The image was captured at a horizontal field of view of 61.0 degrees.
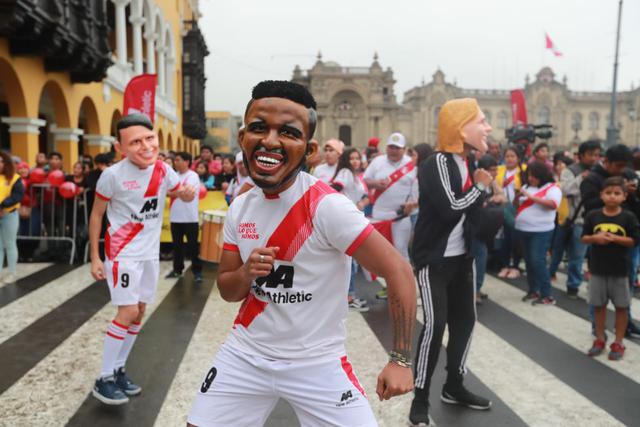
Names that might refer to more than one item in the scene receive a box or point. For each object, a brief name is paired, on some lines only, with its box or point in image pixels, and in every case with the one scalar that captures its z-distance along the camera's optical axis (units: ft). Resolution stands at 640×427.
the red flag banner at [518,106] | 43.91
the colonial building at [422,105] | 274.77
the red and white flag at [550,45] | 127.44
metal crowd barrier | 32.27
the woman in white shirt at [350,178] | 24.29
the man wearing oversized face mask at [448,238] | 12.16
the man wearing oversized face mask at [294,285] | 6.84
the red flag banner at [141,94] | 27.22
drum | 26.18
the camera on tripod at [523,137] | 29.67
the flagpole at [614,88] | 68.28
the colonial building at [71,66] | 36.45
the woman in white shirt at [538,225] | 23.39
